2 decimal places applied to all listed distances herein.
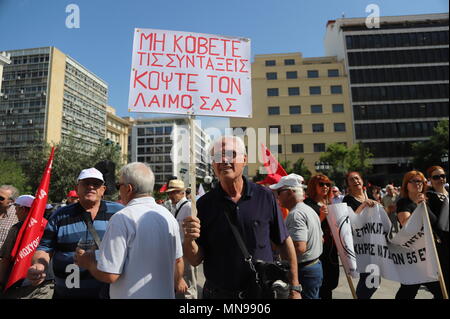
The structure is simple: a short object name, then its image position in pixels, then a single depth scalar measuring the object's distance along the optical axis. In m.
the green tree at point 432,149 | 37.66
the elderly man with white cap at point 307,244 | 2.95
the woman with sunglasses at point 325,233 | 3.50
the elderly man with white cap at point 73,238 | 2.34
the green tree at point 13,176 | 29.61
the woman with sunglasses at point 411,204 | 3.57
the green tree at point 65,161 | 26.50
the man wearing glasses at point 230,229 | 2.09
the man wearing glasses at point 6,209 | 4.01
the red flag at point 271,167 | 5.72
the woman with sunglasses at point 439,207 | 3.54
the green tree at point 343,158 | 38.28
